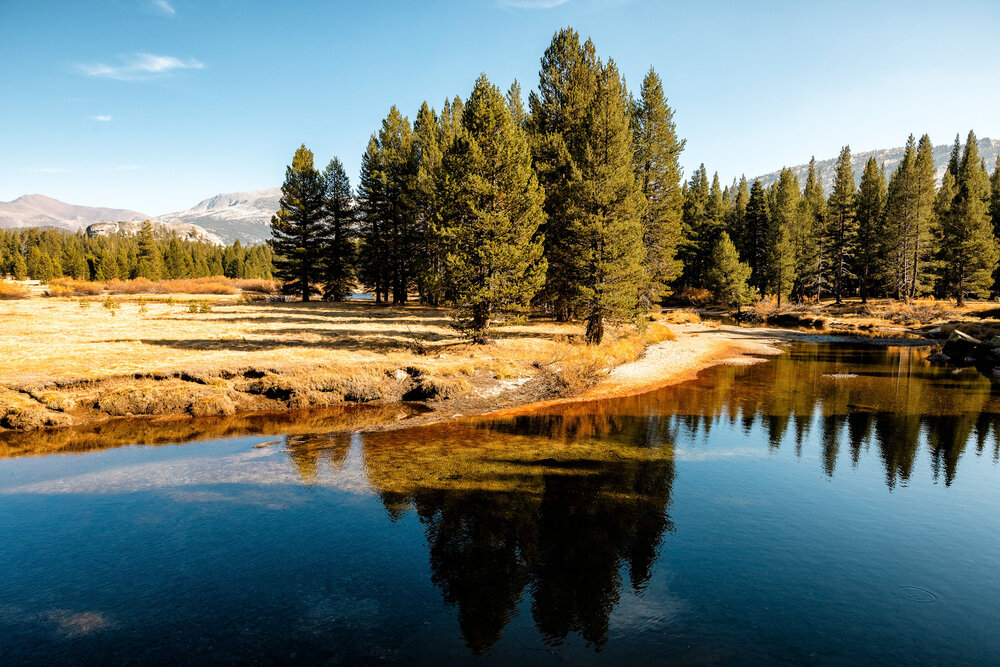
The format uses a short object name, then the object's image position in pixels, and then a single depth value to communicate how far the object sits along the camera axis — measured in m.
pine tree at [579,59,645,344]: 29.42
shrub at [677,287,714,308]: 77.44
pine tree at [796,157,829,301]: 68.62
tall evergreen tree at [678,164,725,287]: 79.12
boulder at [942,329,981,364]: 36.41
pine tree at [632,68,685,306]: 41.38
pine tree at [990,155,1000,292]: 65.91
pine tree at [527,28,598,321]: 30.25
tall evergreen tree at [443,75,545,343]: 26.17
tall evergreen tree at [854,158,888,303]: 65.81
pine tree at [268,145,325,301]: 49.97
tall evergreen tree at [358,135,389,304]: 50.91
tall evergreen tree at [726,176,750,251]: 83.31
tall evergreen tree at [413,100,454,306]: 26.92
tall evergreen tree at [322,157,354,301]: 52.44
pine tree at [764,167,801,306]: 66.25
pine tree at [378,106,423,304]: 48.34
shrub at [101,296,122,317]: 40.31
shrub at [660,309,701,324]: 57.75
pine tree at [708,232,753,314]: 65.12
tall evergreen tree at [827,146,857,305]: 67.19
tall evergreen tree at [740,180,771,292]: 76.81
